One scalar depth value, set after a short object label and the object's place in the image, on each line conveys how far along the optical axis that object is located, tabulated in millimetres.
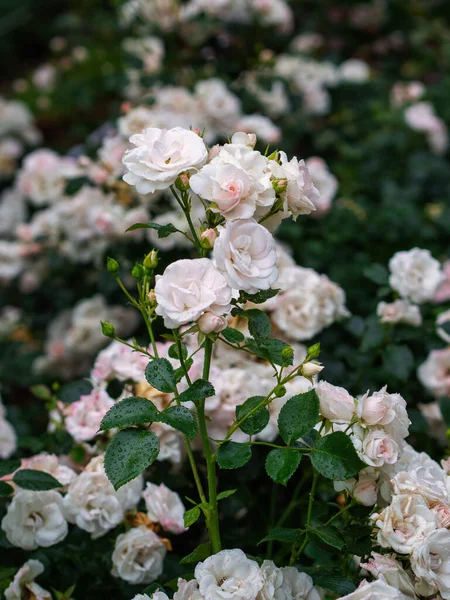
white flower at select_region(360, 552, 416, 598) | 926
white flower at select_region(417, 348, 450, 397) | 1663
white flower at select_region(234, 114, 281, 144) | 2314
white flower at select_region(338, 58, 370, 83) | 3369
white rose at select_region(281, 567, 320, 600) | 1008
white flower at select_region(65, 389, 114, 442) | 1321
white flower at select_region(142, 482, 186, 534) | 1212
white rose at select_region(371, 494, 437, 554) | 917
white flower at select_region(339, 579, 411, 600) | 889
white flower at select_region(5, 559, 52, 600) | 1148
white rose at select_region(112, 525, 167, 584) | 1186
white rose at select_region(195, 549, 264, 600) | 919
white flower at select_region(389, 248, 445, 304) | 1553
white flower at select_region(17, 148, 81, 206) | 2629
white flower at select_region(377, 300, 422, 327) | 1551
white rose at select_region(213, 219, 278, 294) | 903
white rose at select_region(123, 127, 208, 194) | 964
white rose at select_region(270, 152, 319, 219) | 978
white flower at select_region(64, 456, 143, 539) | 1203
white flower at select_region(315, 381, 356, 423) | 994
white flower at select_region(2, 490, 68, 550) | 1197
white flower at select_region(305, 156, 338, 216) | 2248
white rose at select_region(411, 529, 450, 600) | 896
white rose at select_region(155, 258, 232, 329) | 906
